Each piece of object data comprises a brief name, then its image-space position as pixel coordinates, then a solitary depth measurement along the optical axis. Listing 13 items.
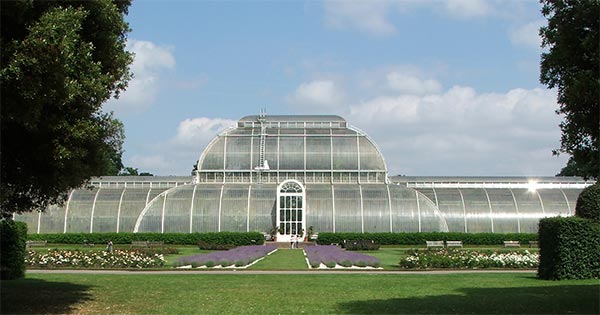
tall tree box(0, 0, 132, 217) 13.66
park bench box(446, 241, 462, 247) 62.19
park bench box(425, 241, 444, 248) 60.26
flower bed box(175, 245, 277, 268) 36.47
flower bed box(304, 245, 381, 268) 36.33
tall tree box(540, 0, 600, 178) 14.46
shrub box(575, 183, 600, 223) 26.03
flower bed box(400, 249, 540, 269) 34.92
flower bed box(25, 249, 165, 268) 34.88
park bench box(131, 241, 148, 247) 60.59
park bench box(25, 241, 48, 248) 61.94
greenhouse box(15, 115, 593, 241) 70.31
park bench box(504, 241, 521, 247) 63.59
